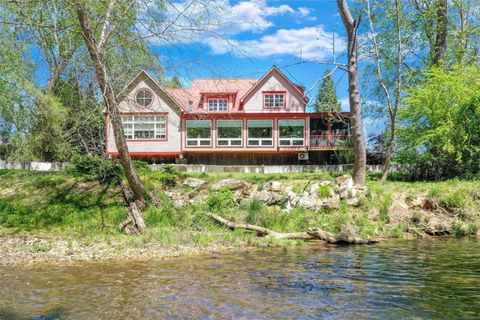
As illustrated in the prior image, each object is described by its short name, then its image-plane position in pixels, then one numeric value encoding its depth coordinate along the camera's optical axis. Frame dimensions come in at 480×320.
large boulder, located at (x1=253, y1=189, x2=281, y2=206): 18.48
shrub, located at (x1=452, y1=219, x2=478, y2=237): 16.22
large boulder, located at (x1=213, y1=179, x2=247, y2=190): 19.69
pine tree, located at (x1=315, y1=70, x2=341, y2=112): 21.16
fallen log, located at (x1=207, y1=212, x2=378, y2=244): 14.64
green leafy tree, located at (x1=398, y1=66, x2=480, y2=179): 22.30
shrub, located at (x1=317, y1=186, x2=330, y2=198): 18.44
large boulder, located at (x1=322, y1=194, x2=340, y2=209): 17.77
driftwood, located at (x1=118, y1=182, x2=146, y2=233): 15.82
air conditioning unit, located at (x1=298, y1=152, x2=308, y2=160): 33.84
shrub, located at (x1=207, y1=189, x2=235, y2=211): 18.32
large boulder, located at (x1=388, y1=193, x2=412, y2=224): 17.27
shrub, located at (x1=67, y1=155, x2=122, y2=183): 18.97
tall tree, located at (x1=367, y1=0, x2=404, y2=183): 23.05
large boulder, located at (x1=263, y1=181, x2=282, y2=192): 19.25
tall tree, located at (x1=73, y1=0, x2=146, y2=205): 10.39
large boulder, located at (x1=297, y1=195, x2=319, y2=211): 17.86
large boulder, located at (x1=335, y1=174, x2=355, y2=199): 18.44
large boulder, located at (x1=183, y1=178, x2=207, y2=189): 19.92
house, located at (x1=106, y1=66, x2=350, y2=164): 33.72
